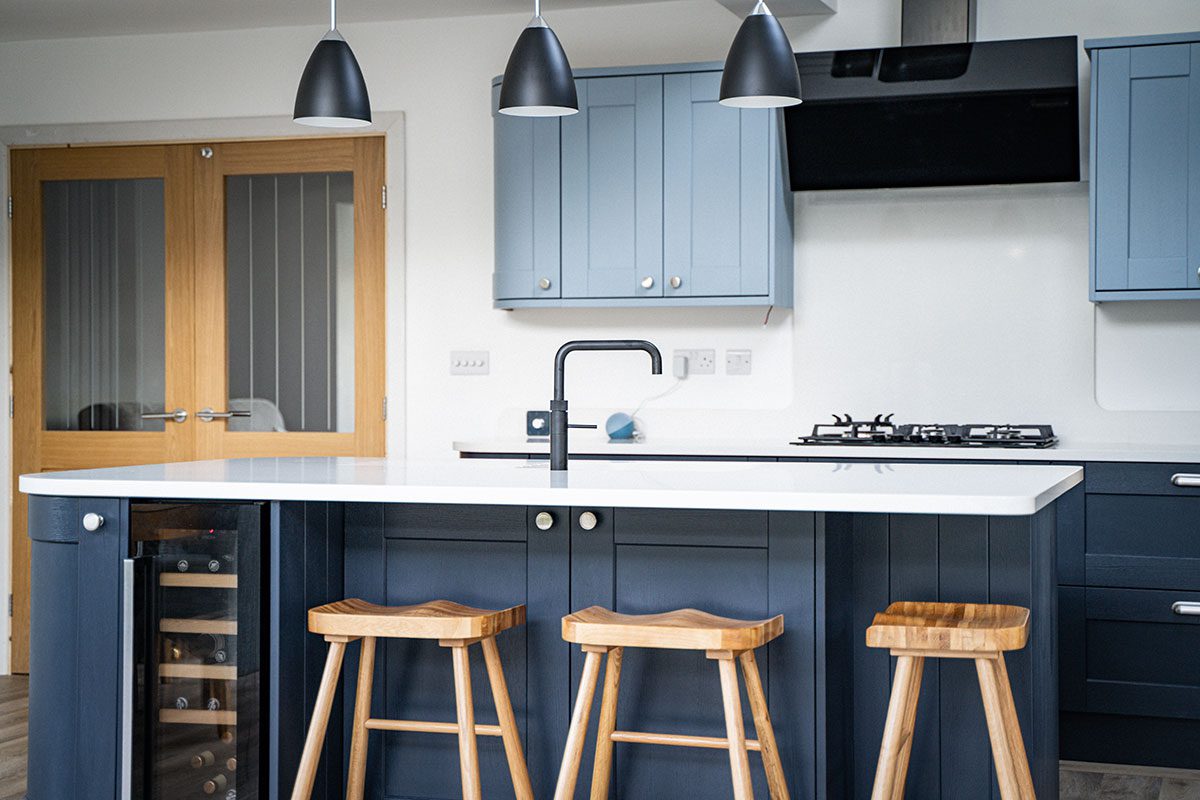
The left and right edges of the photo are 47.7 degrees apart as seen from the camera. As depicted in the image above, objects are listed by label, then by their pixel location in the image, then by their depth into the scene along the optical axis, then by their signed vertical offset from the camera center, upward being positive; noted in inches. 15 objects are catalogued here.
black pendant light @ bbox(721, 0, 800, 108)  110.8 +25.4
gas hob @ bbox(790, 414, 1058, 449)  161.2 -7.2
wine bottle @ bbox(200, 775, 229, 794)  103.5 -31.0
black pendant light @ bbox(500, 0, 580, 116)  114.7 +25.6
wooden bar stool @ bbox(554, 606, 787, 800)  91.3 -20.4
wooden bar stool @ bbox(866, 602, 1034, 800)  90.1 -20.1
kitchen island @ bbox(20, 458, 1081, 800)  100.3 -16.9
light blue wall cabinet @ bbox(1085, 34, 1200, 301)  155.3 +24.1
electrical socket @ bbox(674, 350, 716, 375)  186.2 +2.1
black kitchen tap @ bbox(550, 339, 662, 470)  107.5 -0.9
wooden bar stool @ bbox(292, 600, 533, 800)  98.2 -21.1
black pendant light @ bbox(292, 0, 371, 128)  118.7 +25.5
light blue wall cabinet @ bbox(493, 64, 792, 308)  171.6 +23.0
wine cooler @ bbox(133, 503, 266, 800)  103.1 -20.8
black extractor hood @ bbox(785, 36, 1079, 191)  160.4 +31.9
